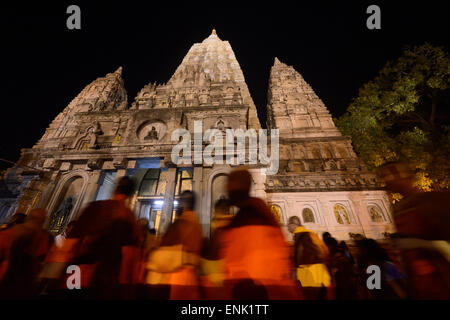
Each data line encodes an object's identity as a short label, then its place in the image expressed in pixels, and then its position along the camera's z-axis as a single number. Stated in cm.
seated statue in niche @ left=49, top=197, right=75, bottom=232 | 1130
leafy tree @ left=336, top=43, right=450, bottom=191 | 1172
